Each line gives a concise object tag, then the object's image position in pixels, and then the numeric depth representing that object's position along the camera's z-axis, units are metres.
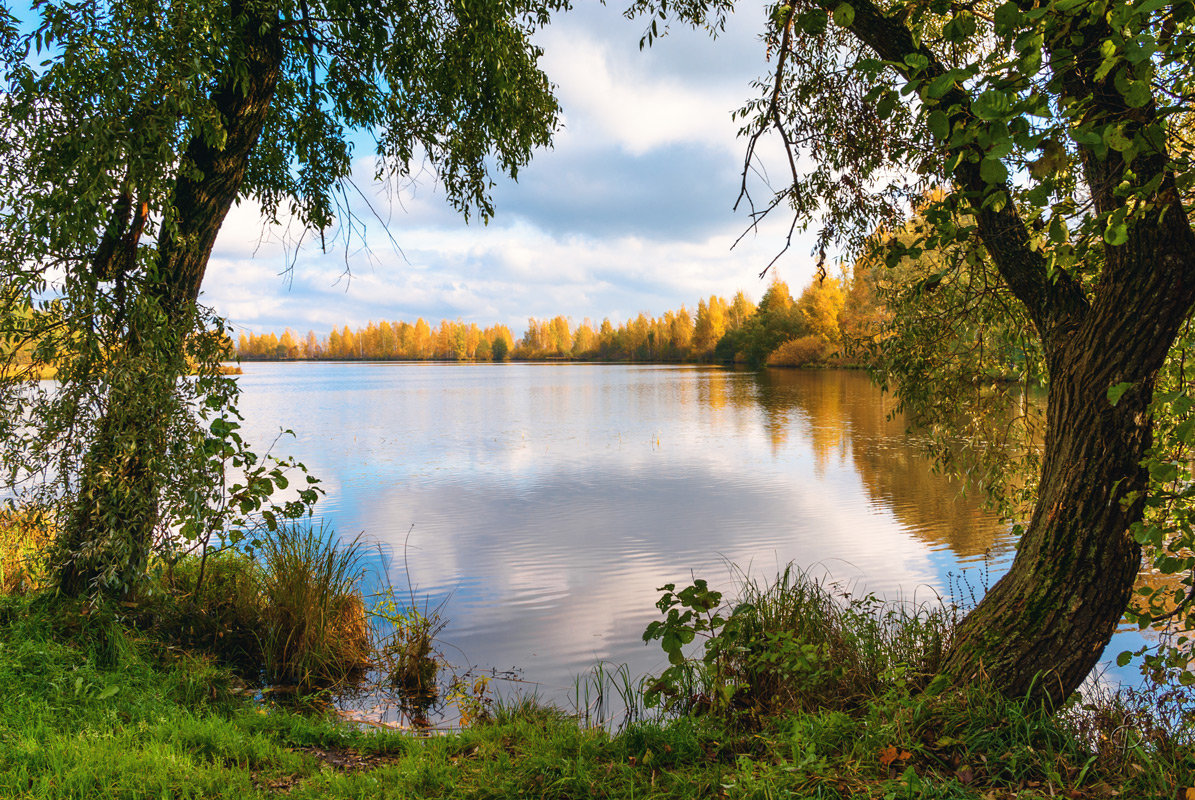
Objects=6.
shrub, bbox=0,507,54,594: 4.50
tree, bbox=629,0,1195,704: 2.20
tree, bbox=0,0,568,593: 3.72
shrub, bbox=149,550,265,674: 4.77
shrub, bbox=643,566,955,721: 3.77
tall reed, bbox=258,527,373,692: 4.88
